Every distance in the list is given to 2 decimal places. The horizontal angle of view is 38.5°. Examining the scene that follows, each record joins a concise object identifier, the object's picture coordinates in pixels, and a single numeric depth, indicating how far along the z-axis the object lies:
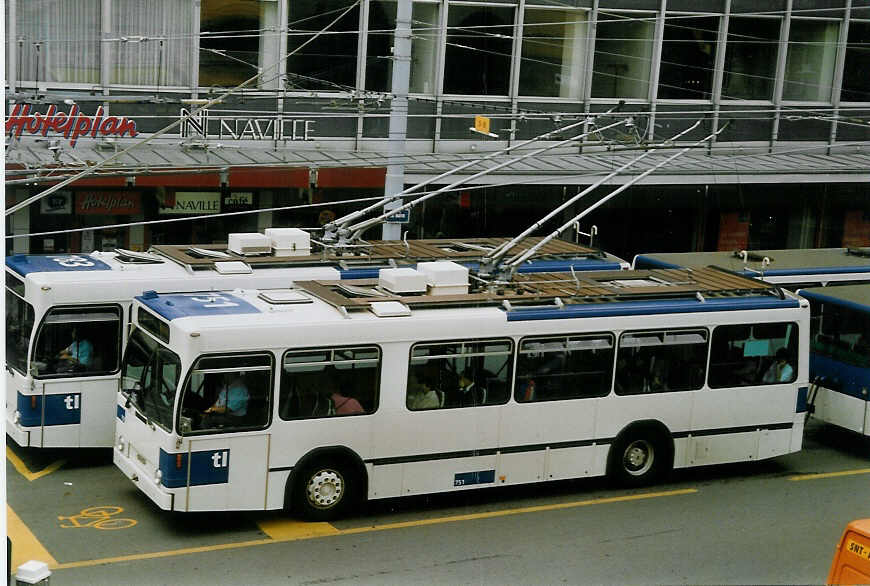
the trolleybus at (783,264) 19.28
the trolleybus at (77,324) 13.74
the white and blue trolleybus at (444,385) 12.17
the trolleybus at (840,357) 16.53
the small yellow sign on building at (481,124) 20.14
